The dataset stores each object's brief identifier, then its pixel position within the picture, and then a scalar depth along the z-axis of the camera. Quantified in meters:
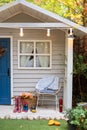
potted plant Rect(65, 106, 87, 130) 5.98
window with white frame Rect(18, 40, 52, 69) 9.23
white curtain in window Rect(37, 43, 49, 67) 9.25
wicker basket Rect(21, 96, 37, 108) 8.59
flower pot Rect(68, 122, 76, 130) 6.19
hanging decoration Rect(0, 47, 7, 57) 9.07
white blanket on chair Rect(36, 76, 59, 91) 8.59
